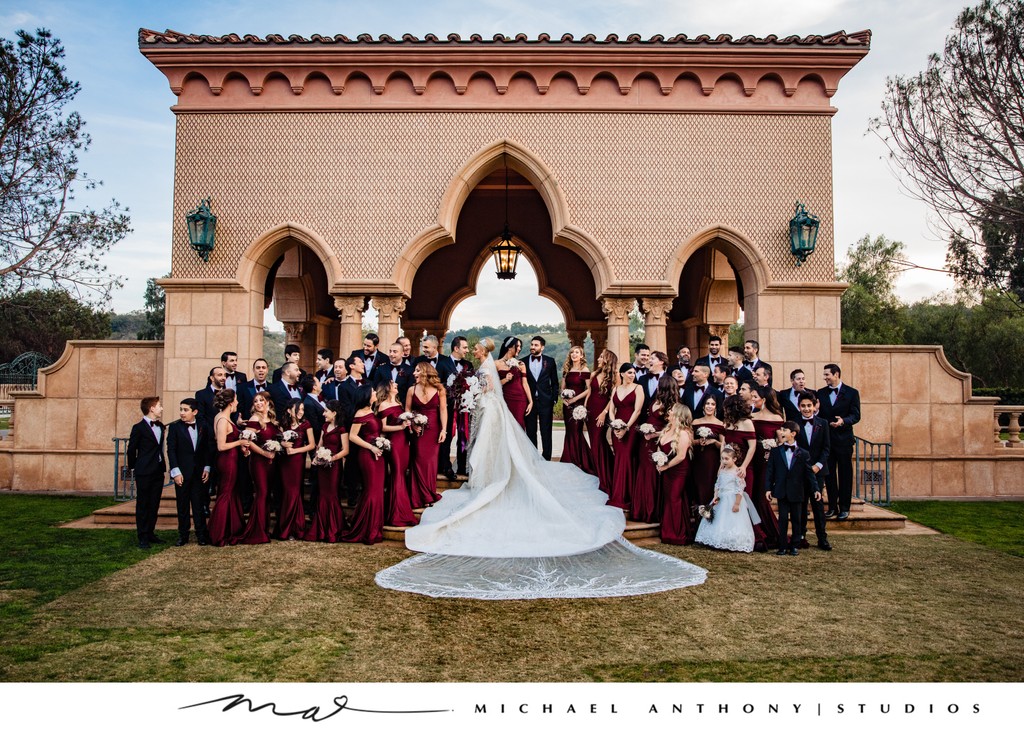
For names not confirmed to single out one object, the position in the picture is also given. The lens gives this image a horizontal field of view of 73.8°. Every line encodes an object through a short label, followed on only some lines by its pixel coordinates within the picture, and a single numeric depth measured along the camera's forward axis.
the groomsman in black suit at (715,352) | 8.93
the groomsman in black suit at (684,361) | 8.96
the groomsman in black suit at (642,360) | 8.30
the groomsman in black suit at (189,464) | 7.21
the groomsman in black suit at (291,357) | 8.23
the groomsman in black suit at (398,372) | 8.41
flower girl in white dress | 7.08
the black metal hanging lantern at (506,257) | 12.87
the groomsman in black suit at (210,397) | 7.95
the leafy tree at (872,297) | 35.94
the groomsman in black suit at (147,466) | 7.31
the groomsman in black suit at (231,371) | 8.27
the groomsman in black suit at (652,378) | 7.99
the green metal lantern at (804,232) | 10.19
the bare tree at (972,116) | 13.82
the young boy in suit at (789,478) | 7.07
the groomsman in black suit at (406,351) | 8.65
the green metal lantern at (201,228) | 10.23
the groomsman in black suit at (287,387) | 8.02
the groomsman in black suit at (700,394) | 7.71
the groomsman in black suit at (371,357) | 9.13
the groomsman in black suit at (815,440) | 7.28
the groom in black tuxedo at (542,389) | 8.99
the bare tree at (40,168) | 15.42
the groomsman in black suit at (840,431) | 8.33
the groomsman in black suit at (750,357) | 8.64
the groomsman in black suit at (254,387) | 8.11
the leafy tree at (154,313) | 50.94
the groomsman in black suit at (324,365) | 8.69
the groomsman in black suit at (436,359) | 8.24
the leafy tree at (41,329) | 37.38
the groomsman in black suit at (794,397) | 7.94
